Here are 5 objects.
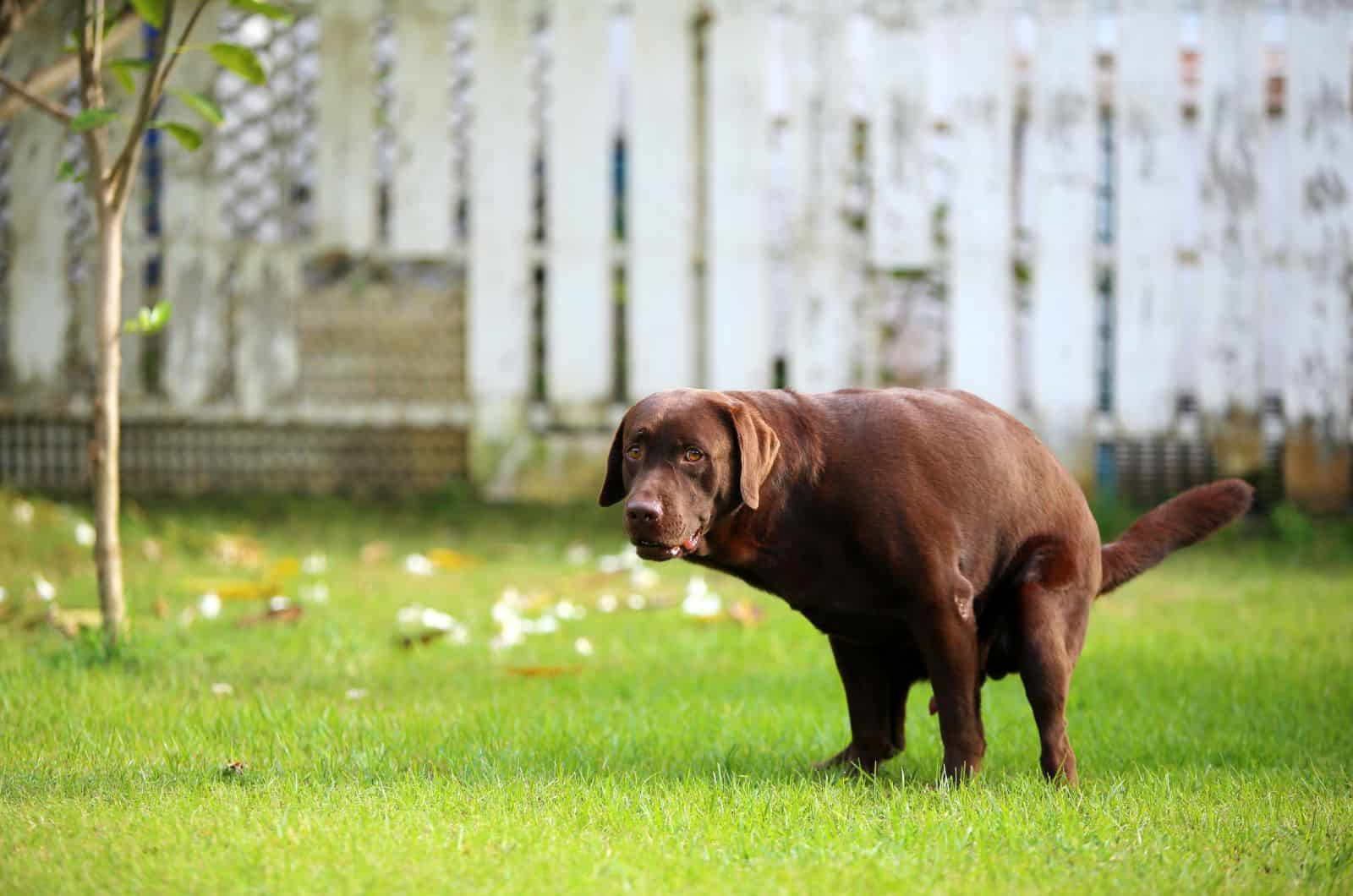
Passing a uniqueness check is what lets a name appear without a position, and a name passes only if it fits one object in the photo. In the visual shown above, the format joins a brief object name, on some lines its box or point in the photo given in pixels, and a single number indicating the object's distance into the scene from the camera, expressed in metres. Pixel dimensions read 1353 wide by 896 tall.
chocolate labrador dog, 6.61
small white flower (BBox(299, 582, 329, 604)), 12.89
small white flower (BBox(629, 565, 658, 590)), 14.45
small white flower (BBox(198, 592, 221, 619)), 11.94
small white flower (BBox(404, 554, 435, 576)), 15.09
